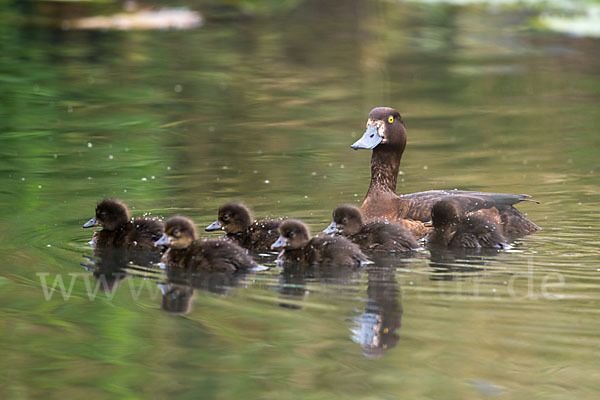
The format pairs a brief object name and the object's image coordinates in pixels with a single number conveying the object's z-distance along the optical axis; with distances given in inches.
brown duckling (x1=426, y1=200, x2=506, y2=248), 510.0
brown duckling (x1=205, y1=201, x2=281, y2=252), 519.8
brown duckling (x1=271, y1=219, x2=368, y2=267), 469.7
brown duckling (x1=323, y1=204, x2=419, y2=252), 502.9
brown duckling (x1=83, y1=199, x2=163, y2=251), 518.0
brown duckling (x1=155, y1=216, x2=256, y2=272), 464.1
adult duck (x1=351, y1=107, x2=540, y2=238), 555.2
